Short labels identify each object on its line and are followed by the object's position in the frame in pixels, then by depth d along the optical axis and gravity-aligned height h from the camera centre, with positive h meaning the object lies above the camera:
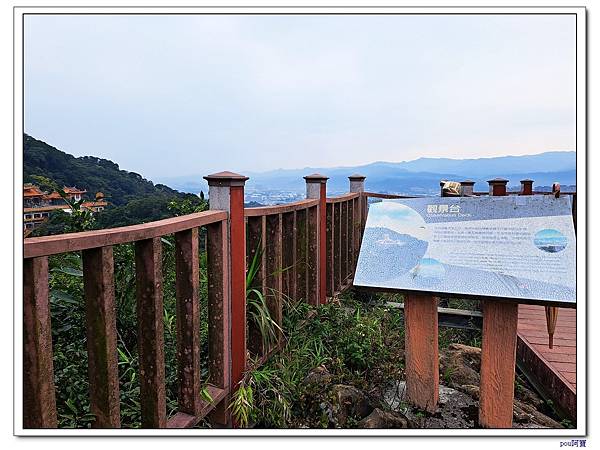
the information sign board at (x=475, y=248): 1.96 -0.13
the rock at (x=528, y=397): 2.75 -1.05
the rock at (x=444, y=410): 2.32 -0.97
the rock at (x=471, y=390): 2.62 -0.96
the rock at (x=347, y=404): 2.29 -0.92
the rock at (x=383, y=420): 2.24 -0.96
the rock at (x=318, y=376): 2.47 -0.84
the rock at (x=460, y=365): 2.80 -0.93
